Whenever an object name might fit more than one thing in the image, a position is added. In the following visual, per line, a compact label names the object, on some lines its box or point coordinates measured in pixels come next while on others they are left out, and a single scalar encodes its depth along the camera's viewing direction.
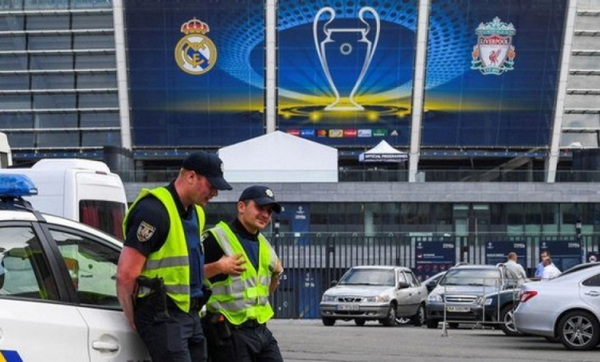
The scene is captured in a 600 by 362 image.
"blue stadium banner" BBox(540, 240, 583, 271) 33.81
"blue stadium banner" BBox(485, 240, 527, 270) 35.03
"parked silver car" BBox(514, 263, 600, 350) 17.45
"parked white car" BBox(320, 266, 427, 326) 26.44
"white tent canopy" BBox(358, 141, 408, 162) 65.69
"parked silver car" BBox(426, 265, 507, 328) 25.47
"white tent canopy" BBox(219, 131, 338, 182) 55.50
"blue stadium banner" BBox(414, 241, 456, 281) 34.78
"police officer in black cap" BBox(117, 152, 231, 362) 6.17
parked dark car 22.50
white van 14.43
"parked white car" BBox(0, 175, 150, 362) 5.68
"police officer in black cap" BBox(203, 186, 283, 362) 7.30
